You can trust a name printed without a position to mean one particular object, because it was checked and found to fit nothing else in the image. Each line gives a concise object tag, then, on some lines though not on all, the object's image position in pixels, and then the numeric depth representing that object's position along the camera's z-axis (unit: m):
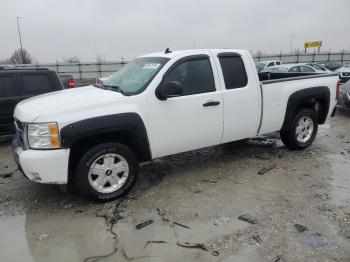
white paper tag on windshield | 4.65
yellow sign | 53.91
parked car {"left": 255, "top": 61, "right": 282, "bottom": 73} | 24.25
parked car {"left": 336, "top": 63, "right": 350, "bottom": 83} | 16.10
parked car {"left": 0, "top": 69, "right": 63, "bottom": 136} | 7.07
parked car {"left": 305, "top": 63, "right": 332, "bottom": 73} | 20.22
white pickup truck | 3.87
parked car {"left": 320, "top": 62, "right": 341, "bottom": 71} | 29.58
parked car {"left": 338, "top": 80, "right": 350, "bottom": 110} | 9.89
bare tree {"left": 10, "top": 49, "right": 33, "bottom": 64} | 66.85
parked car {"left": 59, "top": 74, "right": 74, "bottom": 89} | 9.86
